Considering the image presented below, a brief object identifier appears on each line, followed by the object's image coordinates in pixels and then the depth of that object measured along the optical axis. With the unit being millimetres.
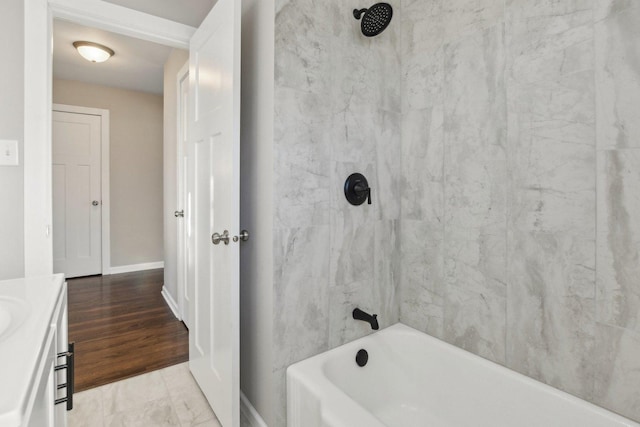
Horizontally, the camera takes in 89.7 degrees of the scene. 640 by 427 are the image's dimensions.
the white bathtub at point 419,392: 1135
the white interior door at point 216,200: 1432
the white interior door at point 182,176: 2695
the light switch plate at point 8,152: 1447
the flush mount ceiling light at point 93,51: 2941
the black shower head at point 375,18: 1440
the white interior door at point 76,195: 3959
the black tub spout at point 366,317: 1533
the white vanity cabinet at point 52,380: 615
